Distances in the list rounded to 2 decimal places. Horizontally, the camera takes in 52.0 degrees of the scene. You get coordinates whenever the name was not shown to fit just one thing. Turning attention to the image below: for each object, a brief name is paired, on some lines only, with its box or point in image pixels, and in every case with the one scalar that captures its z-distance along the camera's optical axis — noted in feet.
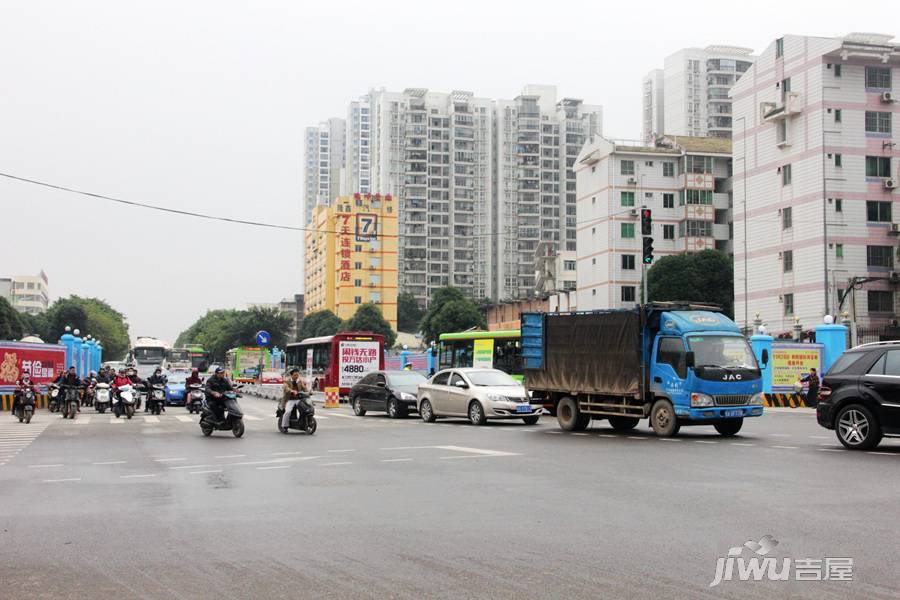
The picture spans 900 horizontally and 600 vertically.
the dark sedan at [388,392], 95.81
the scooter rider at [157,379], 108.17
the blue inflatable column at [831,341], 124.77
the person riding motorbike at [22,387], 89.86
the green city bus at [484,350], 124.57
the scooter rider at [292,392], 71.87
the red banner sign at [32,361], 115.34
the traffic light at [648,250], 83.03
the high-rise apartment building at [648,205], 272.51
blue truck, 63.72
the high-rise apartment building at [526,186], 482.69
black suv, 50.16
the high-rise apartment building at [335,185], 644.52
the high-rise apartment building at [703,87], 371.04
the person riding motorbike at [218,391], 68.74
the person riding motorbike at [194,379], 98.84
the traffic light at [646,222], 83.66
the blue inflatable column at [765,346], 122.42
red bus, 132.77
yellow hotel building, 431.84
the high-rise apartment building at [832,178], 188.75
